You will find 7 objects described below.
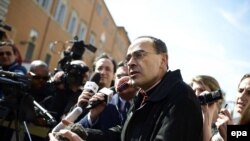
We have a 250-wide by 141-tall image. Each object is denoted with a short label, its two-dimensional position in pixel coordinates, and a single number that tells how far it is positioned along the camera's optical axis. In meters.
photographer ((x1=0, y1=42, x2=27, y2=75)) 2.92
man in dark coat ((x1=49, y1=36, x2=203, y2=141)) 1.27
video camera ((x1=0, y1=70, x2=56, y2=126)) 2.16
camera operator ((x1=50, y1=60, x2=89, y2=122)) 2.58
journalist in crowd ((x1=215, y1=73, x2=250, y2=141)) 1.65
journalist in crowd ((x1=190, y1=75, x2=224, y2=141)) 1.64
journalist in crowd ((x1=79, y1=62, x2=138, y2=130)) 1.86
